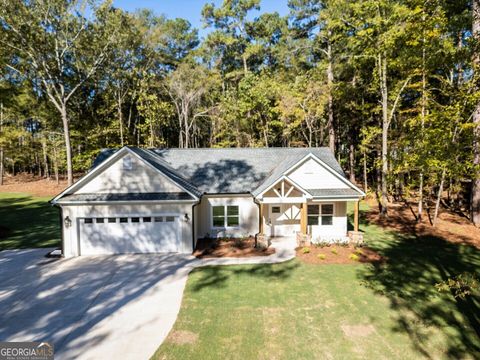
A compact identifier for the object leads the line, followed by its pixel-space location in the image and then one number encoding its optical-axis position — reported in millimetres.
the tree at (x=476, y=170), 13421
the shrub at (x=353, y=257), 11805
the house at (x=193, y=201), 12617
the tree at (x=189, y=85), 30828
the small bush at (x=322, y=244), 13438
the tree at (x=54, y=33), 19422
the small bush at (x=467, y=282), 8656
